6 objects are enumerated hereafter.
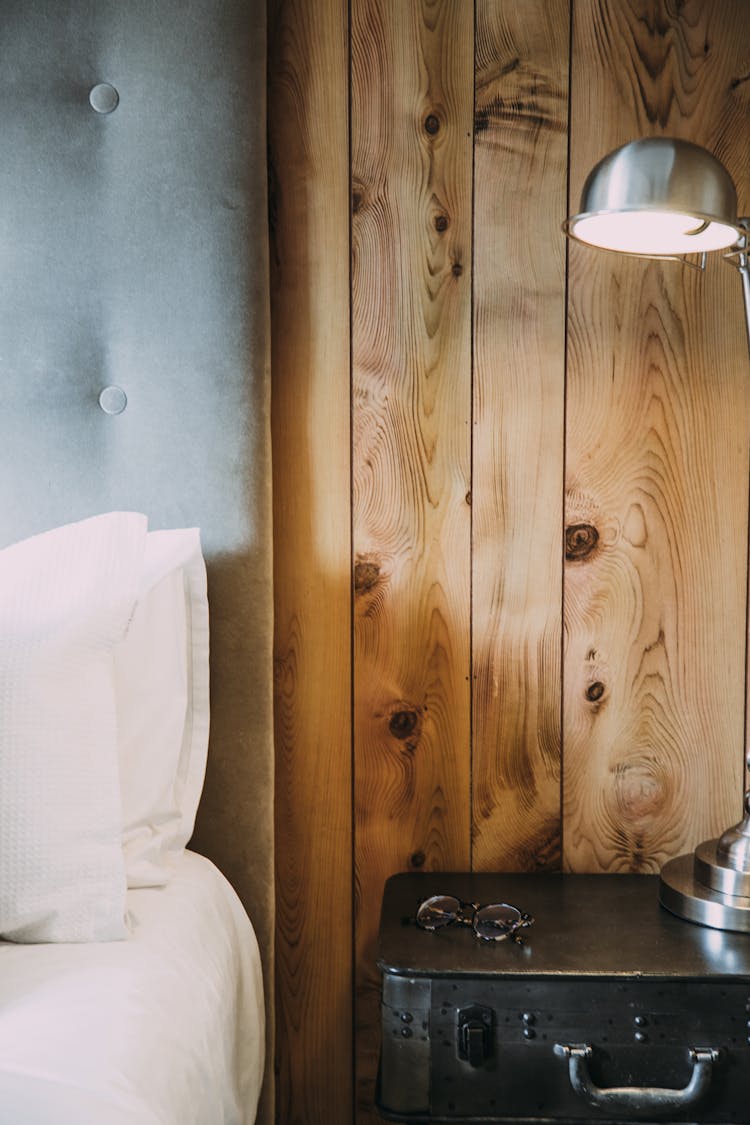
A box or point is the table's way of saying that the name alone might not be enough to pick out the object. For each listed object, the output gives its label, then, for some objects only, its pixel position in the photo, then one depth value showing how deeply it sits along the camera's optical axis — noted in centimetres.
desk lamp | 96
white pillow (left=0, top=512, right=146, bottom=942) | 94
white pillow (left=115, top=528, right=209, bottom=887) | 115
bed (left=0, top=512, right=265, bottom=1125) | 79
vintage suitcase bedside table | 105
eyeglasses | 115
